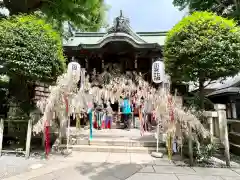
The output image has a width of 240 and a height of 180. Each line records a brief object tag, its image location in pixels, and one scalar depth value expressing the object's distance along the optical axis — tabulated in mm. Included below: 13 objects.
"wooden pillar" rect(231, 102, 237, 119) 9883
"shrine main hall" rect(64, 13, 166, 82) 9836
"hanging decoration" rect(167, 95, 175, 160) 5352
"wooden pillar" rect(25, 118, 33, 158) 5609
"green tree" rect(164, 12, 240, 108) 5273
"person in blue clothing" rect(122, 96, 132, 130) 9211
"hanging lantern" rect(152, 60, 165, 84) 9023
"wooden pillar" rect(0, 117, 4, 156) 5977
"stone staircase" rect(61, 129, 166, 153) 6227
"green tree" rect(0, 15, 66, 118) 5566
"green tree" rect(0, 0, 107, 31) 8297
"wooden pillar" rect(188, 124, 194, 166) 5106
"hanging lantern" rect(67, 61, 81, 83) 9441
